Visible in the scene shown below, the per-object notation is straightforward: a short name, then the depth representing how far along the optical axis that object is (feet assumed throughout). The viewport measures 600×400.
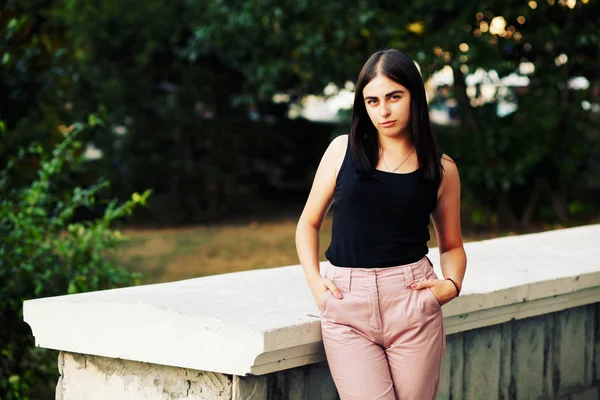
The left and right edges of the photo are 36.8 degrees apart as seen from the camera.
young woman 8.18
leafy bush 16.40
